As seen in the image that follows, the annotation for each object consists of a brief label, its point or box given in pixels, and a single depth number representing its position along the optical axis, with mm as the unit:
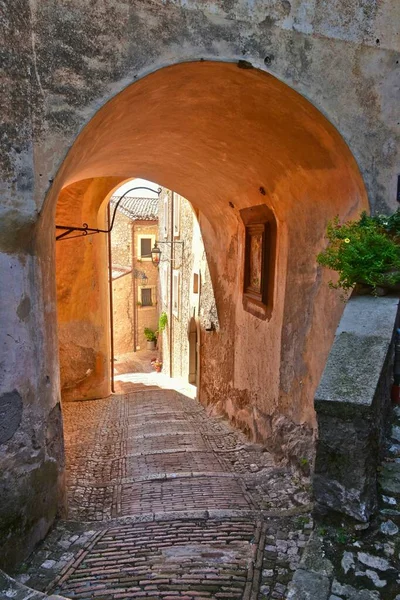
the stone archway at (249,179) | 3732
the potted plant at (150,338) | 25438
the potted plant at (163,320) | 19058
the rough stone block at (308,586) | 1898
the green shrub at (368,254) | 3471
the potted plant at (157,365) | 20234
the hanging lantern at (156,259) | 21709
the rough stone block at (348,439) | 2240
